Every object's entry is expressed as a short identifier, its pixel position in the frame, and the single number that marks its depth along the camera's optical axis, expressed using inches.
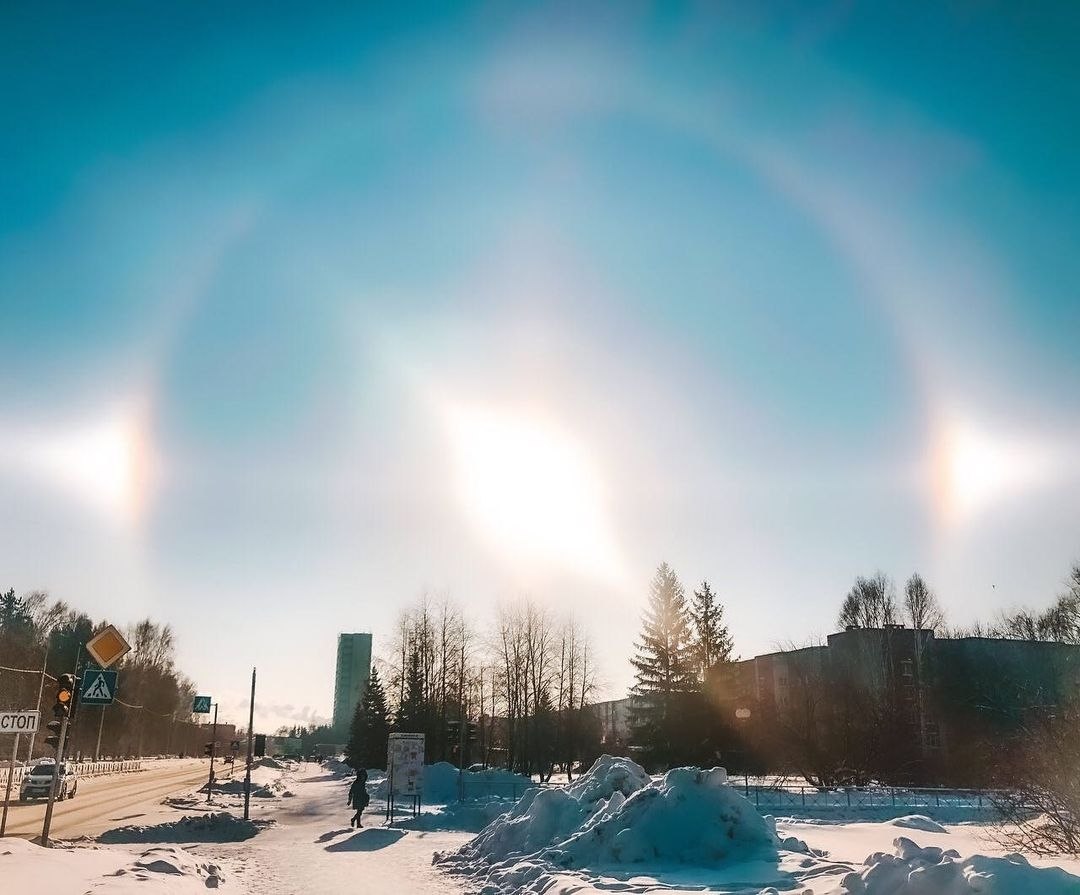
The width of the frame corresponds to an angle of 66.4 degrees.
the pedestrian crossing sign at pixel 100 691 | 729.0
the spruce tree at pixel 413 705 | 2593.5
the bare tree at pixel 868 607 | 2871.6
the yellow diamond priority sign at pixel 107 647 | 699.4
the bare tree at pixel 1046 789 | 602.2
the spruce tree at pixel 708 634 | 2453.2
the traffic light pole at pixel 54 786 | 660.8
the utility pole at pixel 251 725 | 1327.5
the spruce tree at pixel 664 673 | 2114.4
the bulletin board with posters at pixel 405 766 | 1266.0
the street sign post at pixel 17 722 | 745.0
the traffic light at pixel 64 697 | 704.4
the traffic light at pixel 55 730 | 703.0
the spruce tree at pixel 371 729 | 2650.1
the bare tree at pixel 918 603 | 2790.1
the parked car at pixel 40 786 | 1424.7
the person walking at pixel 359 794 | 1135.7
